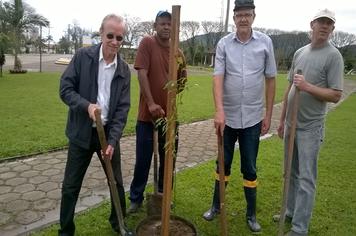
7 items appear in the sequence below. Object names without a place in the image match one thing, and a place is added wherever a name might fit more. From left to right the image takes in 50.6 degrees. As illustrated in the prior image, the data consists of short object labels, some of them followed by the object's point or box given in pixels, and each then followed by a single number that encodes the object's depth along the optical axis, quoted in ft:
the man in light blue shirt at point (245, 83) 12.21
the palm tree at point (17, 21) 84.79
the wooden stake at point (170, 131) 8.86
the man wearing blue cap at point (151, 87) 12.88
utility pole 71.00
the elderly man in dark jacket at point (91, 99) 10.44
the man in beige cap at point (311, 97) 11.29
